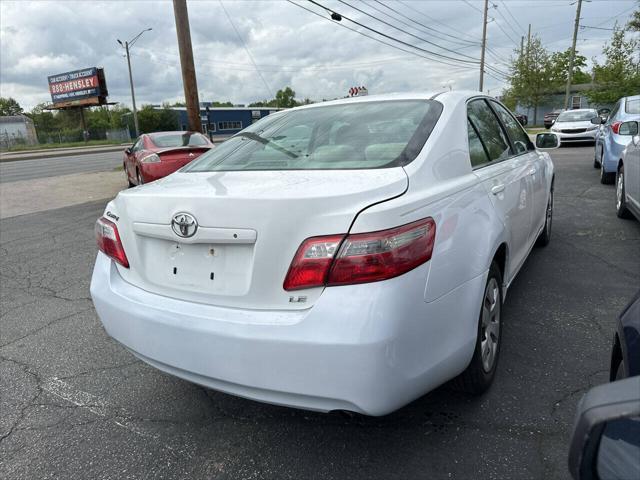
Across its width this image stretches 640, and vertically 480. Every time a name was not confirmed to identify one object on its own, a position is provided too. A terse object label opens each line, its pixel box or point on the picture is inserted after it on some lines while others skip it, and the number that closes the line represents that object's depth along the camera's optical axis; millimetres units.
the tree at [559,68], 45094
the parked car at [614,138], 7675
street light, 42531
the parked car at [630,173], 5066
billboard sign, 57875
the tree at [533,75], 44344
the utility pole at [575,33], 36441
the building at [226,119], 68250
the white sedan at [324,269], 1736
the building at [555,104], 48528
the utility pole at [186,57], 10852
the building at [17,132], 57219
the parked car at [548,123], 25250
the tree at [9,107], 97375
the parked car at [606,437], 937
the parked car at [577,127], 16219
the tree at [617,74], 37531
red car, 9227
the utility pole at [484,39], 39219
